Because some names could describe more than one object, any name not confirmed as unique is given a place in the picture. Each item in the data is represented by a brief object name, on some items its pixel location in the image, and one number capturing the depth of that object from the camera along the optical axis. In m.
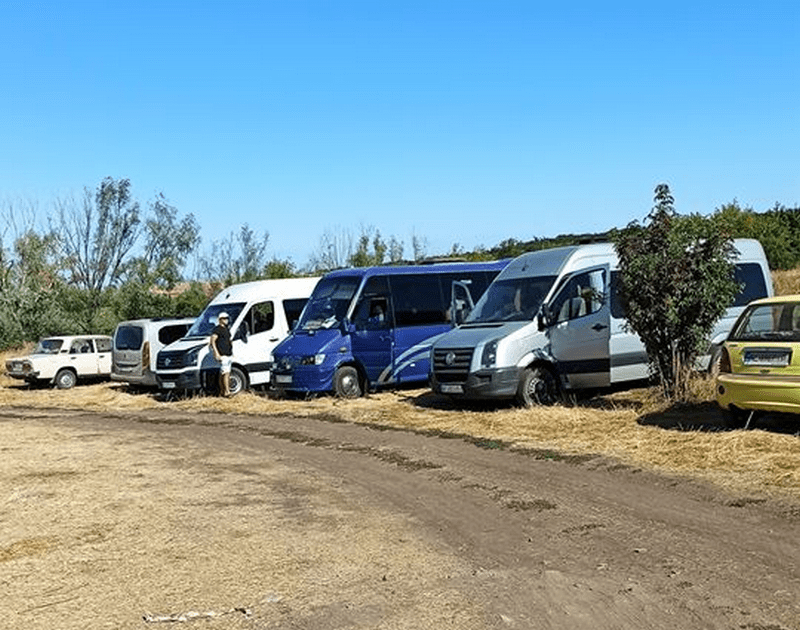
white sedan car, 27.94
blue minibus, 18.64
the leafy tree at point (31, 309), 38.25
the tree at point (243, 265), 45.22
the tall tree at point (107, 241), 47.12
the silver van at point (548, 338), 15.22
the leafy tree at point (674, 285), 14.02
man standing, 20.17
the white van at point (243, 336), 21.27
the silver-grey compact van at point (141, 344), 23.80
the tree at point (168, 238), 47.57
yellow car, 10.46
